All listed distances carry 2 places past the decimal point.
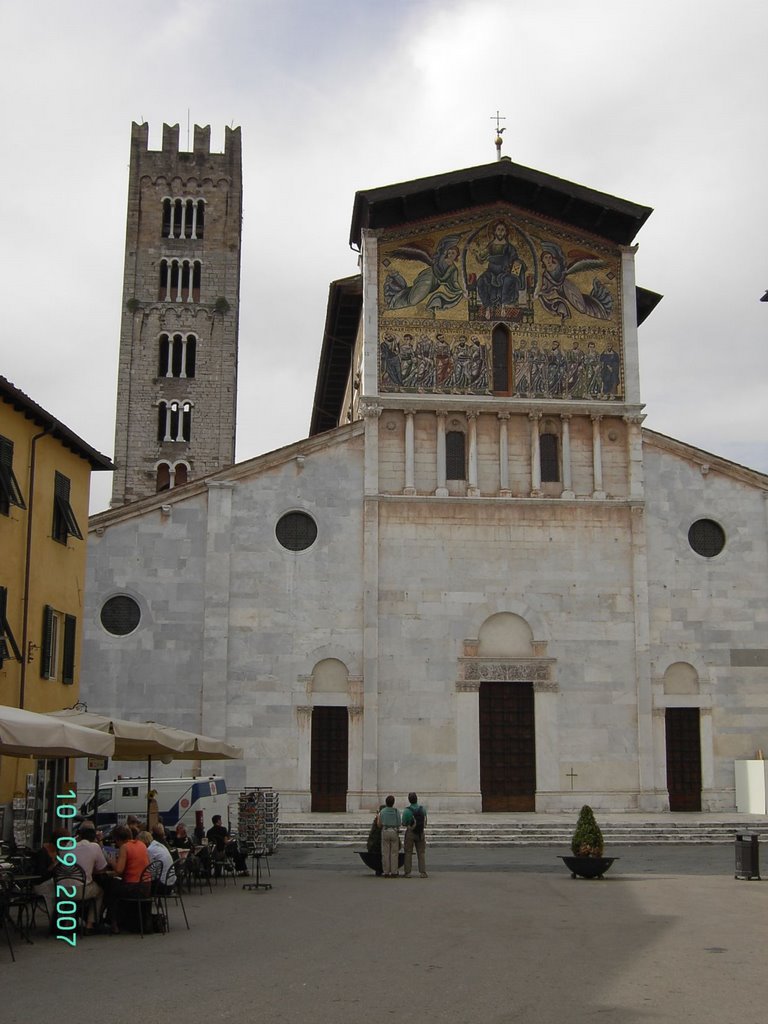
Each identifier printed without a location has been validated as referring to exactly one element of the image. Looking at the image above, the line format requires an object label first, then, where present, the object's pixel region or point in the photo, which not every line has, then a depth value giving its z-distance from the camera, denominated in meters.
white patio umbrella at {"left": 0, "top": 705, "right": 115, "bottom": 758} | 12.63
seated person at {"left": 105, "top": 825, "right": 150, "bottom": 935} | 14.11
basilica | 30.36
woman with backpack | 20.92
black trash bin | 19.55
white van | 25.09
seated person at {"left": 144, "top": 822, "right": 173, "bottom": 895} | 15.16
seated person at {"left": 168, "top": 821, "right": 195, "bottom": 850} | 19.52
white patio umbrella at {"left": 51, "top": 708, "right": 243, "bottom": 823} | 17.52
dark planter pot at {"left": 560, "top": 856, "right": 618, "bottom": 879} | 19.73
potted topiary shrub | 19.75
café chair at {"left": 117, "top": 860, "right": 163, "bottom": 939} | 14.07
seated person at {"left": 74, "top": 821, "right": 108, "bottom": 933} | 14.14
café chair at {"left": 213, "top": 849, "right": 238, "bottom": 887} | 20.36
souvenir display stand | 20.52
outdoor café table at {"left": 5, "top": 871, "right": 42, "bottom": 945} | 13.19
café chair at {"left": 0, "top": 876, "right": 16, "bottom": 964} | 12.61
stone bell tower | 57.44
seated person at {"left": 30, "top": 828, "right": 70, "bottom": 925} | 14.38
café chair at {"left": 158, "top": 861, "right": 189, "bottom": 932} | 14.96
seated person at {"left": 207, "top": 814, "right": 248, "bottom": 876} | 20.58
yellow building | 21.52
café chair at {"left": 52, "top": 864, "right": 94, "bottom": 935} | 13.85
